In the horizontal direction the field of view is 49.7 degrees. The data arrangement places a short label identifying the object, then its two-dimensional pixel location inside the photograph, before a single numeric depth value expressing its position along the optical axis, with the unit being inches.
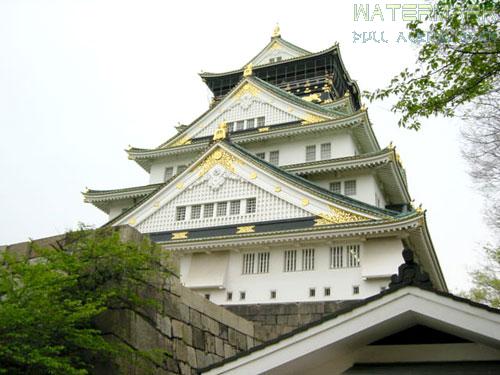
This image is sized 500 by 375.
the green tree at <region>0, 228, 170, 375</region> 258.8
